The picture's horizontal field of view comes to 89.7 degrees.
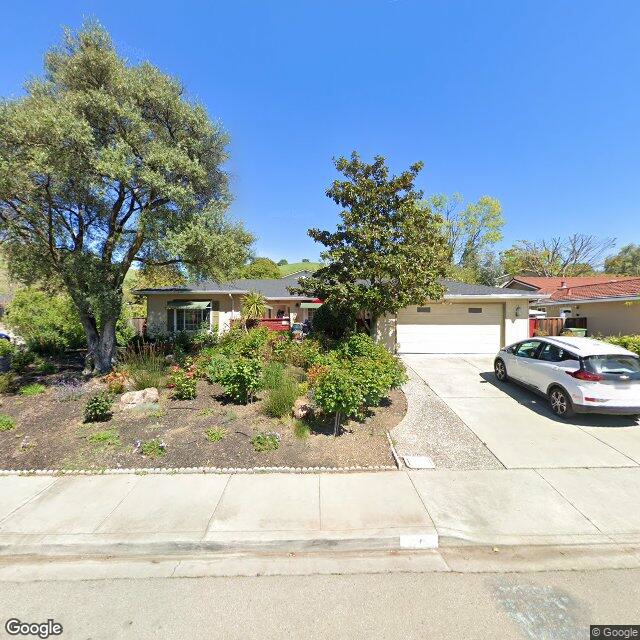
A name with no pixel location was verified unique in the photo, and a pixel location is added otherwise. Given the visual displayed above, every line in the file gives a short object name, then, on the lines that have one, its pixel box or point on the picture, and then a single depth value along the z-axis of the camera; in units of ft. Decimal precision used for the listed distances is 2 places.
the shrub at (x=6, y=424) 19.49
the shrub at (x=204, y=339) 40.93
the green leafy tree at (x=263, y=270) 115.05
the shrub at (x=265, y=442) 16.92
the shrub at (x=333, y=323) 37.32
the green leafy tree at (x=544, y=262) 123.85
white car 19.81
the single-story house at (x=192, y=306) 50.24
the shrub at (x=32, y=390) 25.18
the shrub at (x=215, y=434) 17.66
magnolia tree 30.73
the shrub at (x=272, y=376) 22.77
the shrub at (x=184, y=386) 22.66
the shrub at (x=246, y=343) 30.71
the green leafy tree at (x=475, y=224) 111.04
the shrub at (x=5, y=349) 38.52
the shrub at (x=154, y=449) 16.48
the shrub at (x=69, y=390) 23.88
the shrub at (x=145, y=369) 25.07
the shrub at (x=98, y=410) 19.53
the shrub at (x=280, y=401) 20.11
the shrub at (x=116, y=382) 24.21
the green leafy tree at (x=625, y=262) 128.98
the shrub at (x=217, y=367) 25.25
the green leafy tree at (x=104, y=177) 23.13
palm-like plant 51.22
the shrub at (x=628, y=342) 35.55
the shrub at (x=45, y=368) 32.06
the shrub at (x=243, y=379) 21.43
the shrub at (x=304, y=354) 29.74
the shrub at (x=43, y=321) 40.06
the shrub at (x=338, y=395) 17.74
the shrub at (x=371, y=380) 19.24
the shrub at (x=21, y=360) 32.44
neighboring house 47.91
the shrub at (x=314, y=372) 23.63
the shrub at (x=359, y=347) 28.36
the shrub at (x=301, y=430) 18.11
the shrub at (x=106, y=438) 17.42
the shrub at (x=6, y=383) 25.81
